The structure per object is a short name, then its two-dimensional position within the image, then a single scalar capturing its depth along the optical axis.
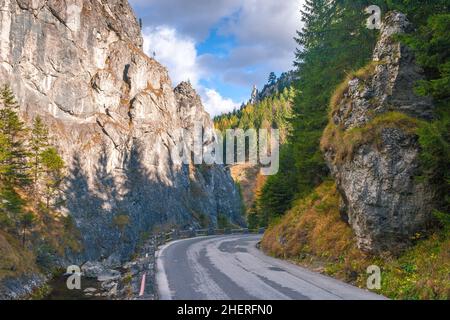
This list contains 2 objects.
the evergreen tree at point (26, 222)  33.75
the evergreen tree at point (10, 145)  32.67
